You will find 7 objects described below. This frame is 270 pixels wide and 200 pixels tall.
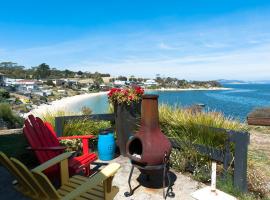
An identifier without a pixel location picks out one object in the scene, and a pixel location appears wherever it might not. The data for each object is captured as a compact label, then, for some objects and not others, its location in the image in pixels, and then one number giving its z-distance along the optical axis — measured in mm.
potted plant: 6211
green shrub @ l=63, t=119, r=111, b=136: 6621
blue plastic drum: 6113
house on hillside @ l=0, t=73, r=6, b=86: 76062
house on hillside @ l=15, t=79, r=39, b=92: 88881
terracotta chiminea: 4281
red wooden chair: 4398
